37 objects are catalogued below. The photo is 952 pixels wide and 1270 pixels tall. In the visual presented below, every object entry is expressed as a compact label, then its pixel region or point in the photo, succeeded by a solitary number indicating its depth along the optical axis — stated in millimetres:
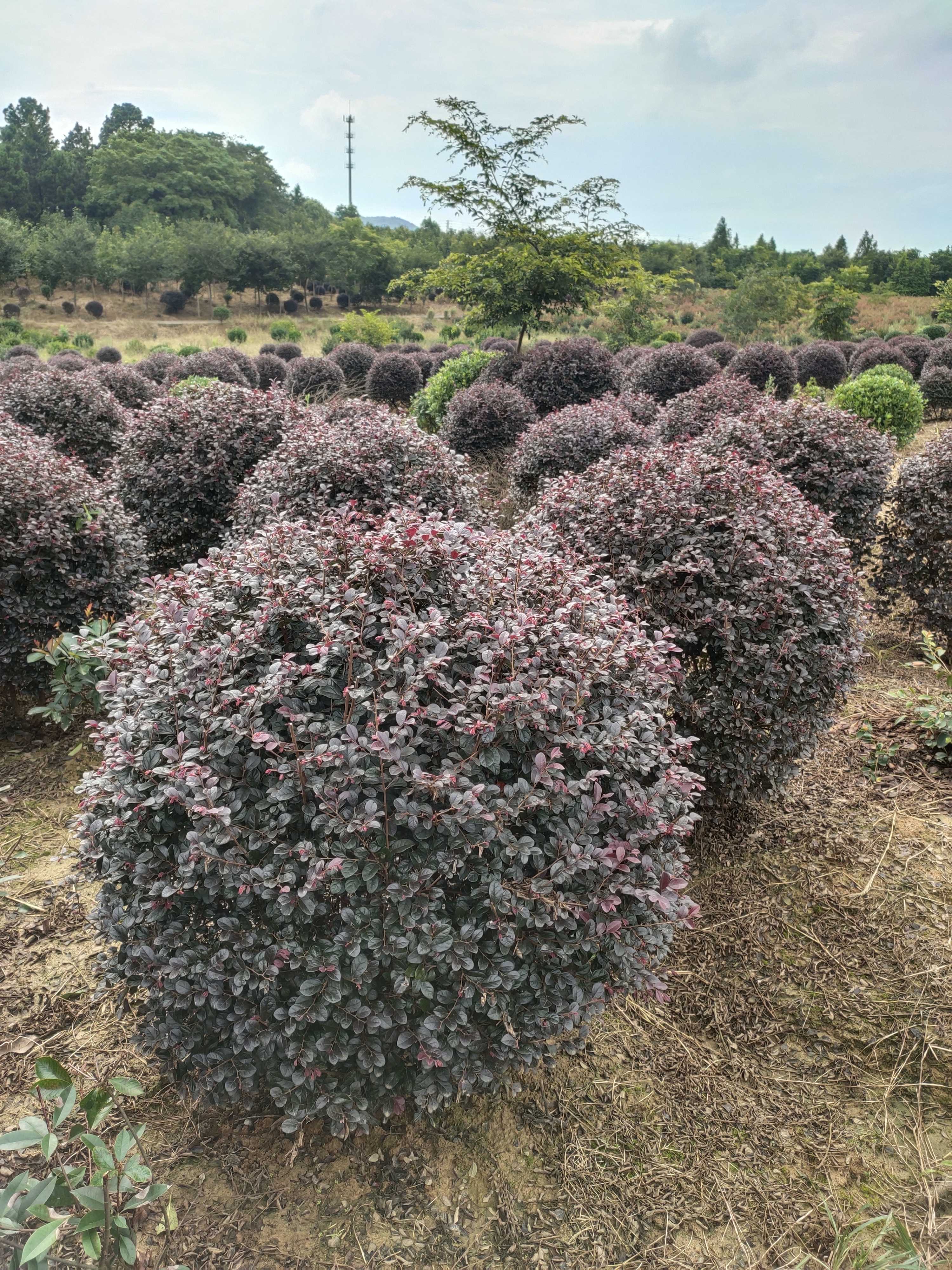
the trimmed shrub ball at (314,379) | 14438
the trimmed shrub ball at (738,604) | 2982
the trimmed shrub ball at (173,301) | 38375
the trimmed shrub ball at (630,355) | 16392
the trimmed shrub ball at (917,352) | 19484
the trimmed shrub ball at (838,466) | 5348
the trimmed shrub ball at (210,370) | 13172
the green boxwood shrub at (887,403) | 12148
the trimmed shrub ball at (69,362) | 14344
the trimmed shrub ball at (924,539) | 4961
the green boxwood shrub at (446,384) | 11609
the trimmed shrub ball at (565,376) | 9680
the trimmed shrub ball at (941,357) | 17609
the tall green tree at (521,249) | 12406
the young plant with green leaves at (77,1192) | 1432
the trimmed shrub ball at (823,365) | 17578
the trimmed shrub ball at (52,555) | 3838
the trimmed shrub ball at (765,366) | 13750
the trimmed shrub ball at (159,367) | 13219
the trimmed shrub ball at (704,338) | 22172
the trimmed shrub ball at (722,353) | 17406
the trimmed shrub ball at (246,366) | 15547
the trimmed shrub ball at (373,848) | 1743
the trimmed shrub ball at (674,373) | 10445
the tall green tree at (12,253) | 33531
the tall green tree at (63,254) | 34875
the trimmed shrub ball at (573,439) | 6395
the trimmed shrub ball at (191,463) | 5375
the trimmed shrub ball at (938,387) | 16078
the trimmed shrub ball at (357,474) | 4016
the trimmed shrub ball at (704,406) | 6527
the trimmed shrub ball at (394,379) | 15039
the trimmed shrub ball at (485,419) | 8398
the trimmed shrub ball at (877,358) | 17734
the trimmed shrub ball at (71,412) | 7797
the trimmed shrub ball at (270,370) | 16594
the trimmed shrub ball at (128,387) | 9930
